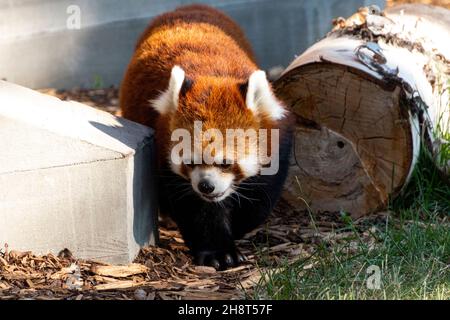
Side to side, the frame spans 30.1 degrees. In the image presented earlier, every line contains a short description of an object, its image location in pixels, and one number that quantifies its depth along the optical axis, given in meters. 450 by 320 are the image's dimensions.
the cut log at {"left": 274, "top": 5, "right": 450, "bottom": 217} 6.18
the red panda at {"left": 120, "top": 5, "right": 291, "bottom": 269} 5.30
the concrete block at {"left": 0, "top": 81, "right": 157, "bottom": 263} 4.93
